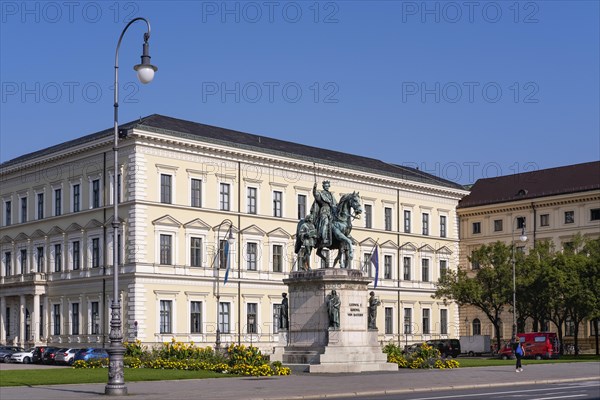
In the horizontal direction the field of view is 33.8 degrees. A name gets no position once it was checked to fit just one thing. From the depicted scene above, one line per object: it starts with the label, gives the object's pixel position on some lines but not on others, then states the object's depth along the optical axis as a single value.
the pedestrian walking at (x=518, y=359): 49.41
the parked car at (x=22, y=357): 71.38
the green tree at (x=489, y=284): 85.94
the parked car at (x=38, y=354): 69.19
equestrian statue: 47.62
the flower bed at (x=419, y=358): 49.84
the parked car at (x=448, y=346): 80.00
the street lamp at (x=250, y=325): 82.14
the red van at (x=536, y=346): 79.56
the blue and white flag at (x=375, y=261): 82.88
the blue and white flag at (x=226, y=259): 75.57
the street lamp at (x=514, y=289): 74.06
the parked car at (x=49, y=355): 66.88
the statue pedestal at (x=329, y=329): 44.56
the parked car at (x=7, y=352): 73.00
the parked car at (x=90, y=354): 59.64
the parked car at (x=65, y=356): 64.88
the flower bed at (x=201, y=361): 43.50
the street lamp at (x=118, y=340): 31.20
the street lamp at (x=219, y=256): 79.56
